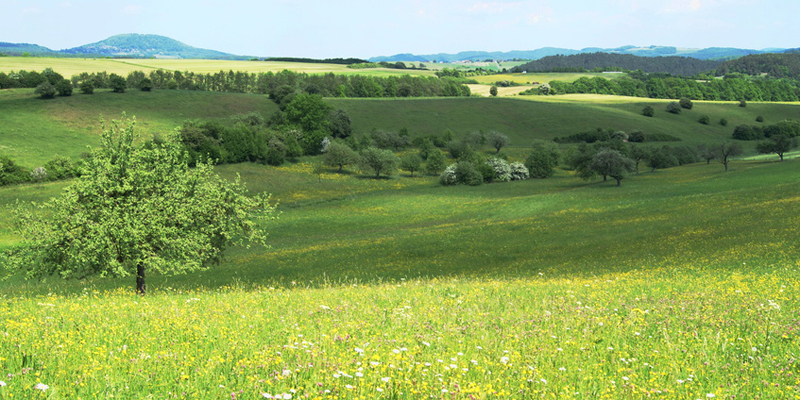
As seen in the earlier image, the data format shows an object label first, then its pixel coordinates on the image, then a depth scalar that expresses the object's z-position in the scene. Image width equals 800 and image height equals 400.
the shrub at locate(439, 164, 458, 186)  95.44
